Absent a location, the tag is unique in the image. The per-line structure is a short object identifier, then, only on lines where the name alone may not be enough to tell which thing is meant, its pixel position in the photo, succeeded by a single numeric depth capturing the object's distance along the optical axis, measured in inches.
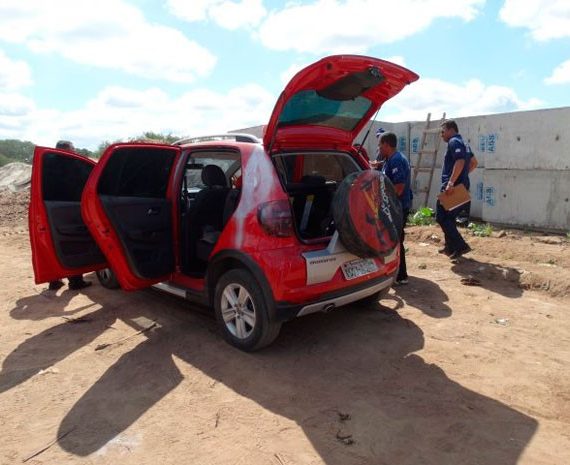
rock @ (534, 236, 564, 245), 307.3
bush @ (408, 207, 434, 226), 365.1
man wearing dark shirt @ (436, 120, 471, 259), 259.0
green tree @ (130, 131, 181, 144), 1017.1
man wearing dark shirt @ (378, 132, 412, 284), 221.3
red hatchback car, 139.9
